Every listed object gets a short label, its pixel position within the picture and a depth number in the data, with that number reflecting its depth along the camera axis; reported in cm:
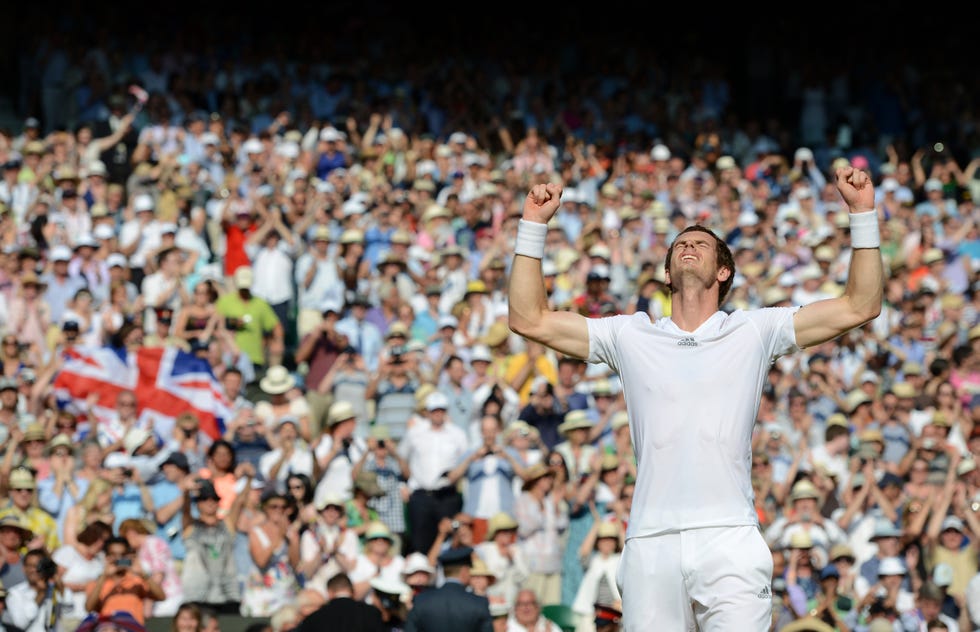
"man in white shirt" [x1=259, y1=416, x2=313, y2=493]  1355
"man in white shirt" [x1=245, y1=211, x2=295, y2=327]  1698
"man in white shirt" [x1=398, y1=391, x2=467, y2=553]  1356
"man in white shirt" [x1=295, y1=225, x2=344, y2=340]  1670
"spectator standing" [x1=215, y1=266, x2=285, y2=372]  1606
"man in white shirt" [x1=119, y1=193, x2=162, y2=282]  1711
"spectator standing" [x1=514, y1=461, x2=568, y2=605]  1326
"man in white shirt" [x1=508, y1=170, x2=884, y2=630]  550
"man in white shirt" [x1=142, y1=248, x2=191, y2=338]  1600
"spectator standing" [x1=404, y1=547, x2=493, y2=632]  1060
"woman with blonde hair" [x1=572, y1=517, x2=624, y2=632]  1255
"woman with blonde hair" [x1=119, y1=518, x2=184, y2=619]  1220
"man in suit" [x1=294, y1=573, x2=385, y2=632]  1008
